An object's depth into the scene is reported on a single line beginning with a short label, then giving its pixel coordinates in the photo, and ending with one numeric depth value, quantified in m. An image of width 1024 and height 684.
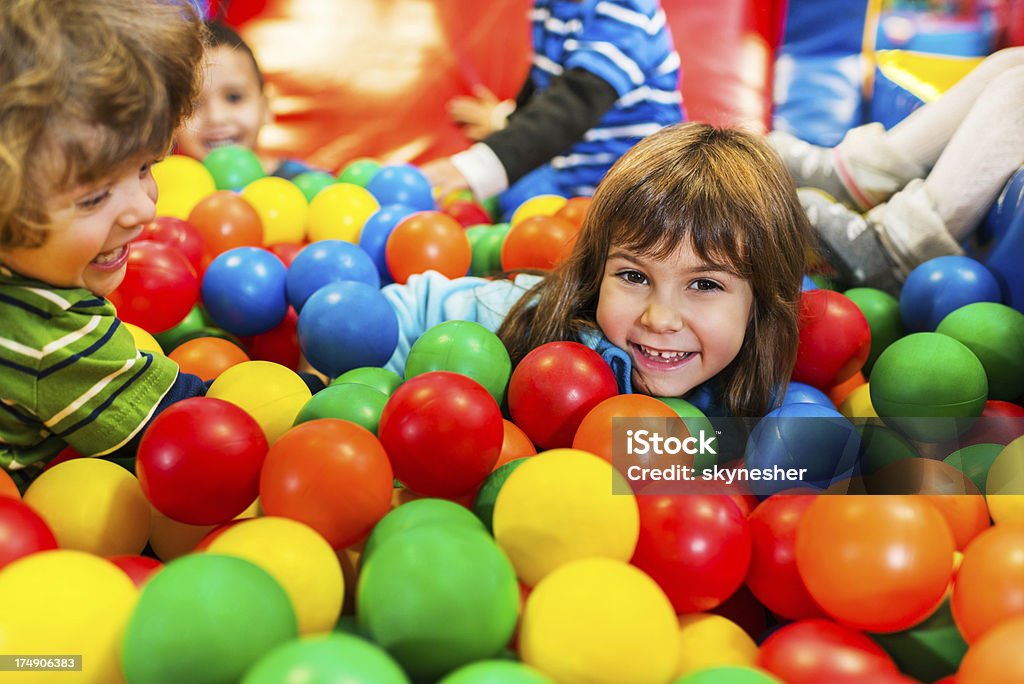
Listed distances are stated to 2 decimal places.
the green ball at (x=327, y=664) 0.54
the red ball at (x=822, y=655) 0.66
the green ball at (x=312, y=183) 1.97
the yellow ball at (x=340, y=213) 1.69
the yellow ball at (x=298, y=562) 0.69
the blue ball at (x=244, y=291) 1.36
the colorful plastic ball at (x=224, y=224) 1.56
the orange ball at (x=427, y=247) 1.46
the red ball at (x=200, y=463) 0.79
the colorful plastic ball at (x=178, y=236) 1.49
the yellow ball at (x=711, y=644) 0.71
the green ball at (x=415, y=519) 0.75
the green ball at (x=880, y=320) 1.42
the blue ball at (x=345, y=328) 1.19
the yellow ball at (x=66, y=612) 0.64
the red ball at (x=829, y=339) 1.26
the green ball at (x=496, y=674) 0.57
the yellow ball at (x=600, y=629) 0.63
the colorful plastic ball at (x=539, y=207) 1.77
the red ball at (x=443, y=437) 0.85
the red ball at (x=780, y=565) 0.80
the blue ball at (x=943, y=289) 1.33
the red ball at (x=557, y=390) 1.01
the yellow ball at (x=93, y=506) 0.82
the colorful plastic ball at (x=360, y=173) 2.02
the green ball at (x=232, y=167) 2.00
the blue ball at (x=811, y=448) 1.03
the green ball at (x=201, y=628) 0.60
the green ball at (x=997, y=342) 1.20
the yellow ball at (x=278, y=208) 1.72
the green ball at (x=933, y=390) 1.10
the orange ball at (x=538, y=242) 1.45
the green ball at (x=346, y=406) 0.94
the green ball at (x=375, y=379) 1.10
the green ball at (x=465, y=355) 1.08
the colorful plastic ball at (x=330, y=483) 0.77
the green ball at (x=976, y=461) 1.00
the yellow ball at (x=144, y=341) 1.17
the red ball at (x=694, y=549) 0.77
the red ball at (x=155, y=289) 1.25
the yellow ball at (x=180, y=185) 1.77
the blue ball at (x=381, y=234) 1.59
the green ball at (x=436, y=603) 0.63
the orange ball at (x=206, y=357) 1.21
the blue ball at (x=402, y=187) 1.83
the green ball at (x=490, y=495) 0.87
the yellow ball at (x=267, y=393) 0.99
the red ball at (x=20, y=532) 0.72
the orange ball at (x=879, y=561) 0.71
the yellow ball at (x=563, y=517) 0.74
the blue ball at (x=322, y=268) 1.37
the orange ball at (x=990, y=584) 0.69
